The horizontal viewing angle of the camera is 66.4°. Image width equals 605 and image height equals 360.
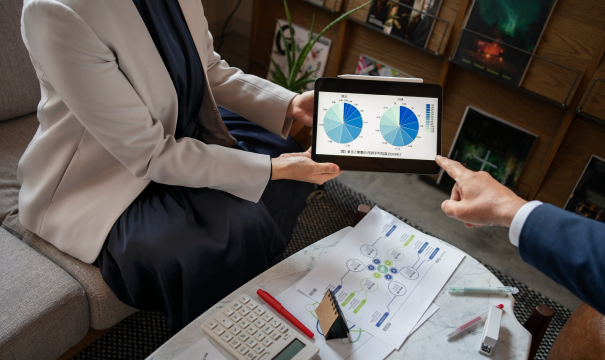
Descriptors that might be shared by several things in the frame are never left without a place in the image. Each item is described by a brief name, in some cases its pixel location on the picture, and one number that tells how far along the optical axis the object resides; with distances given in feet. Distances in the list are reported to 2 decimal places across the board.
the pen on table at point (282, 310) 3.23
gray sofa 3.51
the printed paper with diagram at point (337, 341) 3.14
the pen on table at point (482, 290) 3.78
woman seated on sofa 3.51
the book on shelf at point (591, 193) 6.15
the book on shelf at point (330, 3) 7.25
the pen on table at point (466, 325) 3.40
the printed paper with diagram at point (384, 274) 3.45
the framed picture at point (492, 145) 6.66
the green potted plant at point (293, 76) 6.90
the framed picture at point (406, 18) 6.56
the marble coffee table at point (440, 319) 3.20
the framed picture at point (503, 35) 5.86
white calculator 3.01
